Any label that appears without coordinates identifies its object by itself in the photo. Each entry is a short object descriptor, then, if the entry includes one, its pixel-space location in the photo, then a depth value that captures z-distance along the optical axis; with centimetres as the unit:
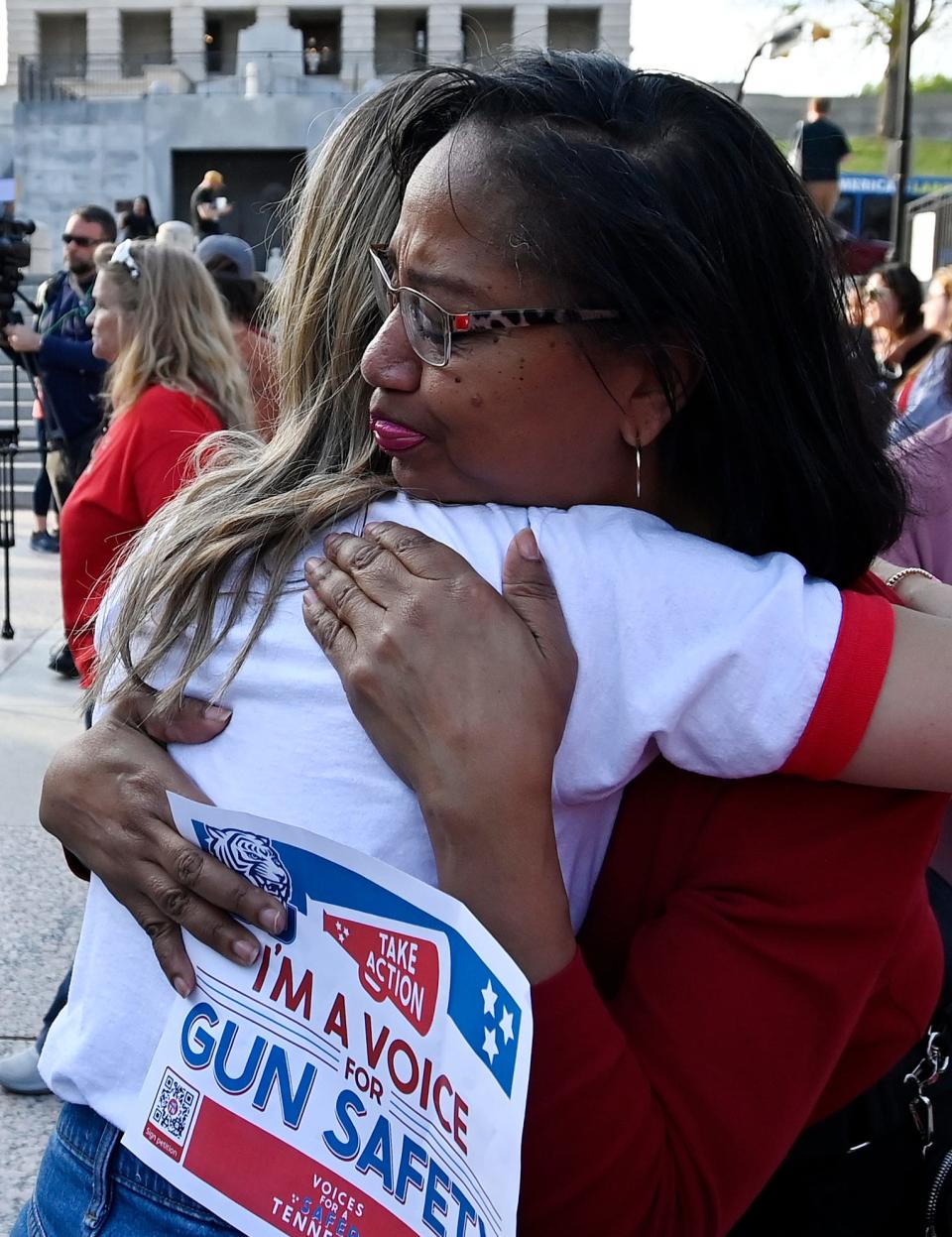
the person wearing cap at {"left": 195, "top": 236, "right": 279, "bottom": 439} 552
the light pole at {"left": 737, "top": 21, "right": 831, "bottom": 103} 1311
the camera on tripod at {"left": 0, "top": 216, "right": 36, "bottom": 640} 738
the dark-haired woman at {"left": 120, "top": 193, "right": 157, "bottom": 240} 1239
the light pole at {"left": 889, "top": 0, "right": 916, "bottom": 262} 891
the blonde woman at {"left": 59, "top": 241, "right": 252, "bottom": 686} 400
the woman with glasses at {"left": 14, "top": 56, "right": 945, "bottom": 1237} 109
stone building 3253
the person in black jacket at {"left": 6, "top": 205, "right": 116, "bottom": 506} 776
